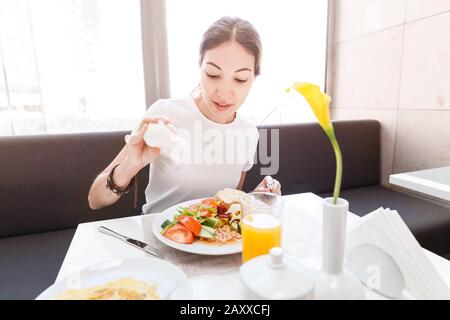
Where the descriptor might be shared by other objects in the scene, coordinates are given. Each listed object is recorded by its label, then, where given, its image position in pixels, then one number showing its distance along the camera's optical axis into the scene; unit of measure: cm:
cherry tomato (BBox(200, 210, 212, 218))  83
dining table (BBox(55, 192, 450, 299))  64
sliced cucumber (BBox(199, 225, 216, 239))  73
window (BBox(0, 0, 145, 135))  170
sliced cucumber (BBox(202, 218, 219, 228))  78
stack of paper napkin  54
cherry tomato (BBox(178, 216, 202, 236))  74
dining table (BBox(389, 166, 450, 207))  86
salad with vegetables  73
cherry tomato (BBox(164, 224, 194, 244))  72
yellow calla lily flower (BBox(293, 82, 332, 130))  41
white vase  45
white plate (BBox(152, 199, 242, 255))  67
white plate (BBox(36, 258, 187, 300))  54
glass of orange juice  59
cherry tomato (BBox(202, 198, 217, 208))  90
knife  70
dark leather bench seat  120
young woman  100
